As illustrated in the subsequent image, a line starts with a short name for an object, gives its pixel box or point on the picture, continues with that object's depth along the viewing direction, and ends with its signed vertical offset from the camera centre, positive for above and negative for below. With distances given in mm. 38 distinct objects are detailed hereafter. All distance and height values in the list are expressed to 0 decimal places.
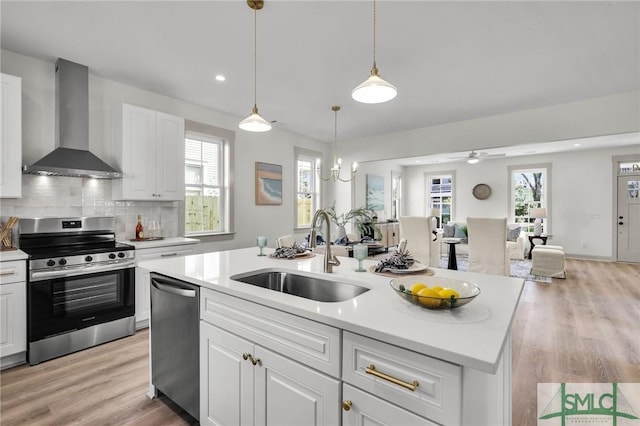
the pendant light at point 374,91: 1718 +709
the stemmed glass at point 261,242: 2338 -234
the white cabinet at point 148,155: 3256 +645
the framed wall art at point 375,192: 7906 +525
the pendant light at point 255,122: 2362 +706
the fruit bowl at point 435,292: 1057 -306
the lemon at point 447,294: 1057 -290
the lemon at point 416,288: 1158 -292
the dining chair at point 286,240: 3750 -363
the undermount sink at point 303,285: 1615 -422
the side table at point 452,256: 5540 -830
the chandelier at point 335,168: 4427 +938
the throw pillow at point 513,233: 7133 -514
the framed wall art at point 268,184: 5039 +478
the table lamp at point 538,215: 7338 -85
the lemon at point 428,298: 1070 -305
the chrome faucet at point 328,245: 1710 -184
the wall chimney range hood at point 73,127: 2879 +844
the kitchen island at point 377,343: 848 -448
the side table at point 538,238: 7000 -618
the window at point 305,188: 5922 +494
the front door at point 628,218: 6699 -147
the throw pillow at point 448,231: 7848 -499
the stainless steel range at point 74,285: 2479 -645
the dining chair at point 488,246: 4801 -553
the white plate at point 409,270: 1723 -334
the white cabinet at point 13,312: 2344 -783
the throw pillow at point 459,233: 7676 -539
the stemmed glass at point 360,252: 1766 -233
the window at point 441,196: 9219 +490
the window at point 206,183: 4230 +429
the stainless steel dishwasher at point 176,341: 1687 -765
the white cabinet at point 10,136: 2523 +642
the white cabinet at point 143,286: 3117 -759
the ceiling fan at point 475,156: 6831 +1435
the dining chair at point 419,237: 5316 -449
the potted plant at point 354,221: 4736 -208
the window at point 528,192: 7719 +496
